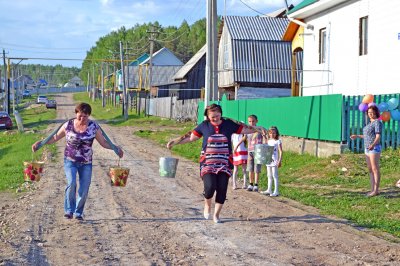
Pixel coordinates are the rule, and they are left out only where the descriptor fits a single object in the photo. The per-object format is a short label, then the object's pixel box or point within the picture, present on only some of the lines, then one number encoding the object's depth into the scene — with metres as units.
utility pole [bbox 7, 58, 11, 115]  60.67
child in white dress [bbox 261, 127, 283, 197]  12.74
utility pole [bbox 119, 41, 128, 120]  56.96
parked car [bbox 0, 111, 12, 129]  46.44
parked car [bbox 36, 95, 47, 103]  101.00
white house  21.06
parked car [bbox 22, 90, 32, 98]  144.50
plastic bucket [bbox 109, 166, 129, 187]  10.47
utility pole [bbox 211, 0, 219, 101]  25.81
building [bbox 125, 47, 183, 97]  74.88
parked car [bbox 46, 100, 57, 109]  83.19
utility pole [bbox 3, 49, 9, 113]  69.00
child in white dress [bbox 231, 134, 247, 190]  13.70
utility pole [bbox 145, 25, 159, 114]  57.83
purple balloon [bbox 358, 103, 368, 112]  15.65
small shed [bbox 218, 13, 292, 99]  40.38
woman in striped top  9.58
